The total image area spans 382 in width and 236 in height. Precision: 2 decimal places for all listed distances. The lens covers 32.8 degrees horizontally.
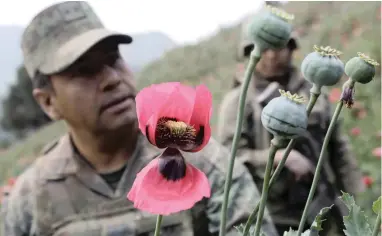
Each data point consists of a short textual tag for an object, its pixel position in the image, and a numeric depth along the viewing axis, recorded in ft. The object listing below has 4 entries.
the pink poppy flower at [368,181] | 9.05
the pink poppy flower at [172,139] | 1.72
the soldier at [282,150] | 6.29
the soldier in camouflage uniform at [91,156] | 4.30
